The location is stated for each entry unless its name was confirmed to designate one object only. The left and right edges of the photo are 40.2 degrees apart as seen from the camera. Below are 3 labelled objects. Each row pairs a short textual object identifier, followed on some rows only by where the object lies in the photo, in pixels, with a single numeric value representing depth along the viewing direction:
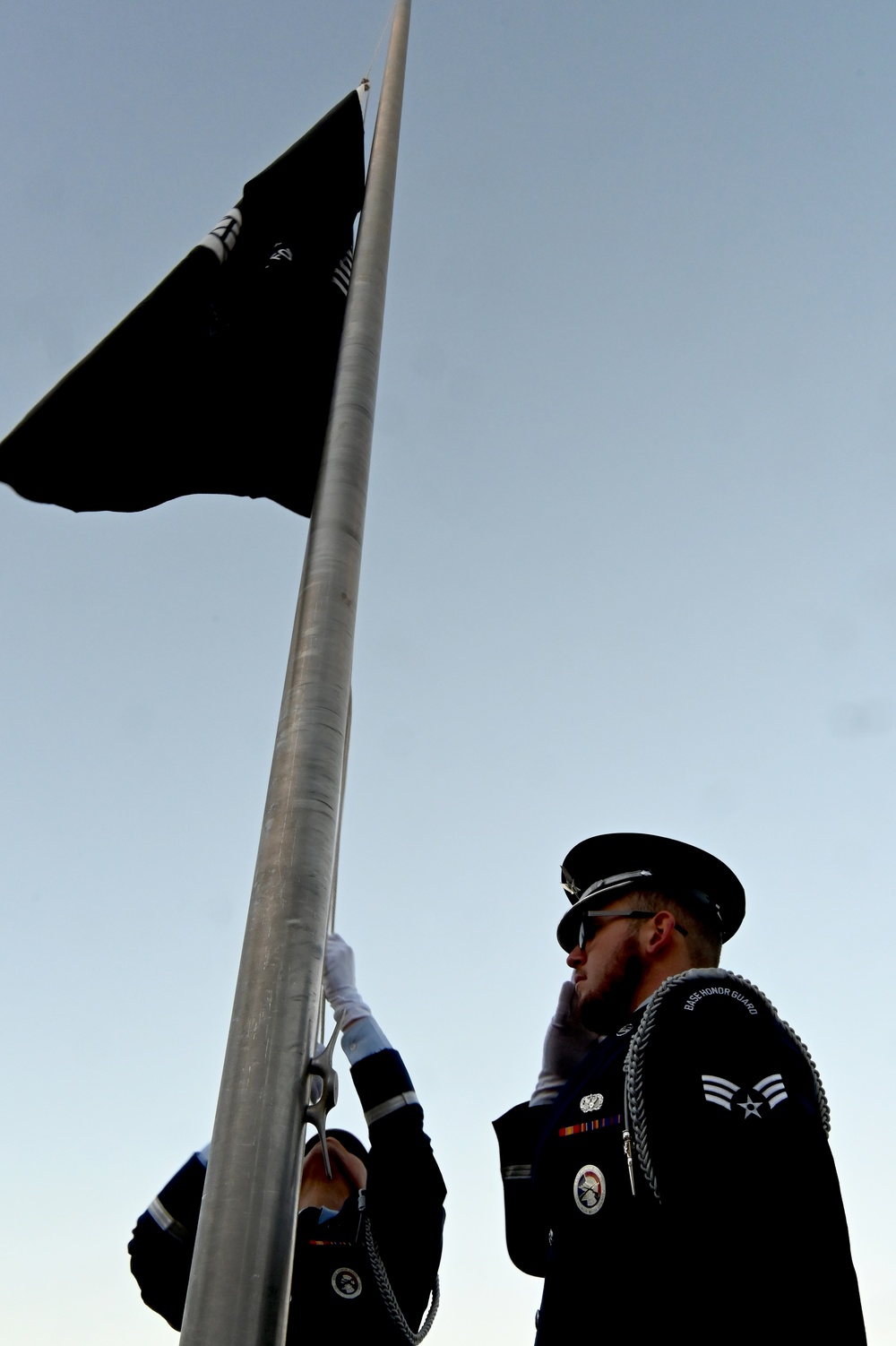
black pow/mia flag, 5.19
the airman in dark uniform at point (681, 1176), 2.67
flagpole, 2.68
